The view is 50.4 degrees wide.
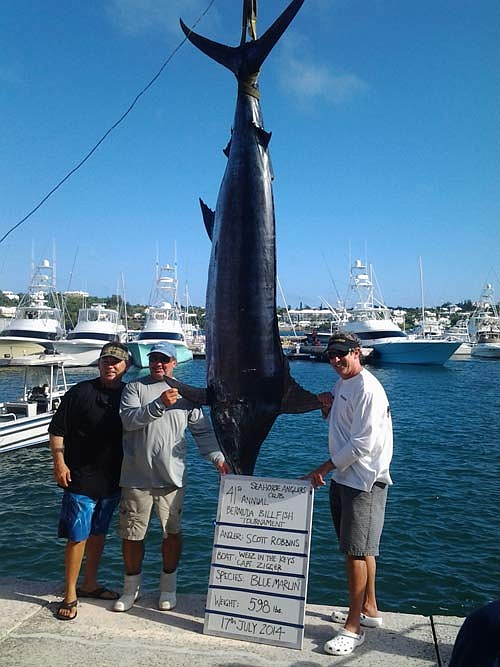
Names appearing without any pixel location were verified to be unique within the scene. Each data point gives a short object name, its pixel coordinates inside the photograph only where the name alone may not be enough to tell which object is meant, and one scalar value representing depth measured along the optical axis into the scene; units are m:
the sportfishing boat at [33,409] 9.86
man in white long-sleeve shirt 2.31
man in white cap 2.59
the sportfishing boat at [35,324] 29.45
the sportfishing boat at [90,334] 30.45
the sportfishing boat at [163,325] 30.03
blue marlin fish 2.49
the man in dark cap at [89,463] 2.60
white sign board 2.34
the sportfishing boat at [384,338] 34.81
